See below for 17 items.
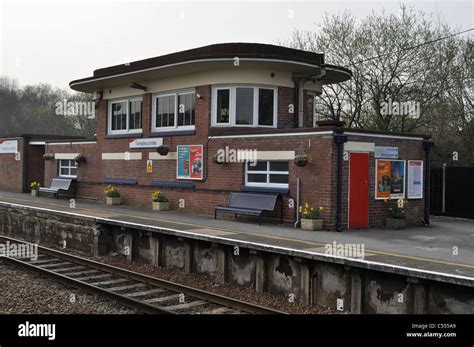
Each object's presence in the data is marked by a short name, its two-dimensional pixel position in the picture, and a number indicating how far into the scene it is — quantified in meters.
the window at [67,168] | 24.03
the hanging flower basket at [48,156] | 25.08
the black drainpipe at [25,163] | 27.62
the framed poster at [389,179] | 14.44
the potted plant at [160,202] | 18.31
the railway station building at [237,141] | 13.88
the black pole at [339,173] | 13.28
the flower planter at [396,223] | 14.30
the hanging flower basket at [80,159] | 22.69
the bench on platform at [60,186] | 23.06
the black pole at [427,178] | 15.69
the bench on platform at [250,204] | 14.37
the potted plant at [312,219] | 13.34
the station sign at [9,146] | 28.39
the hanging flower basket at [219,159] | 16.31
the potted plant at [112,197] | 20.55
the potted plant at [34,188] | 25.04
